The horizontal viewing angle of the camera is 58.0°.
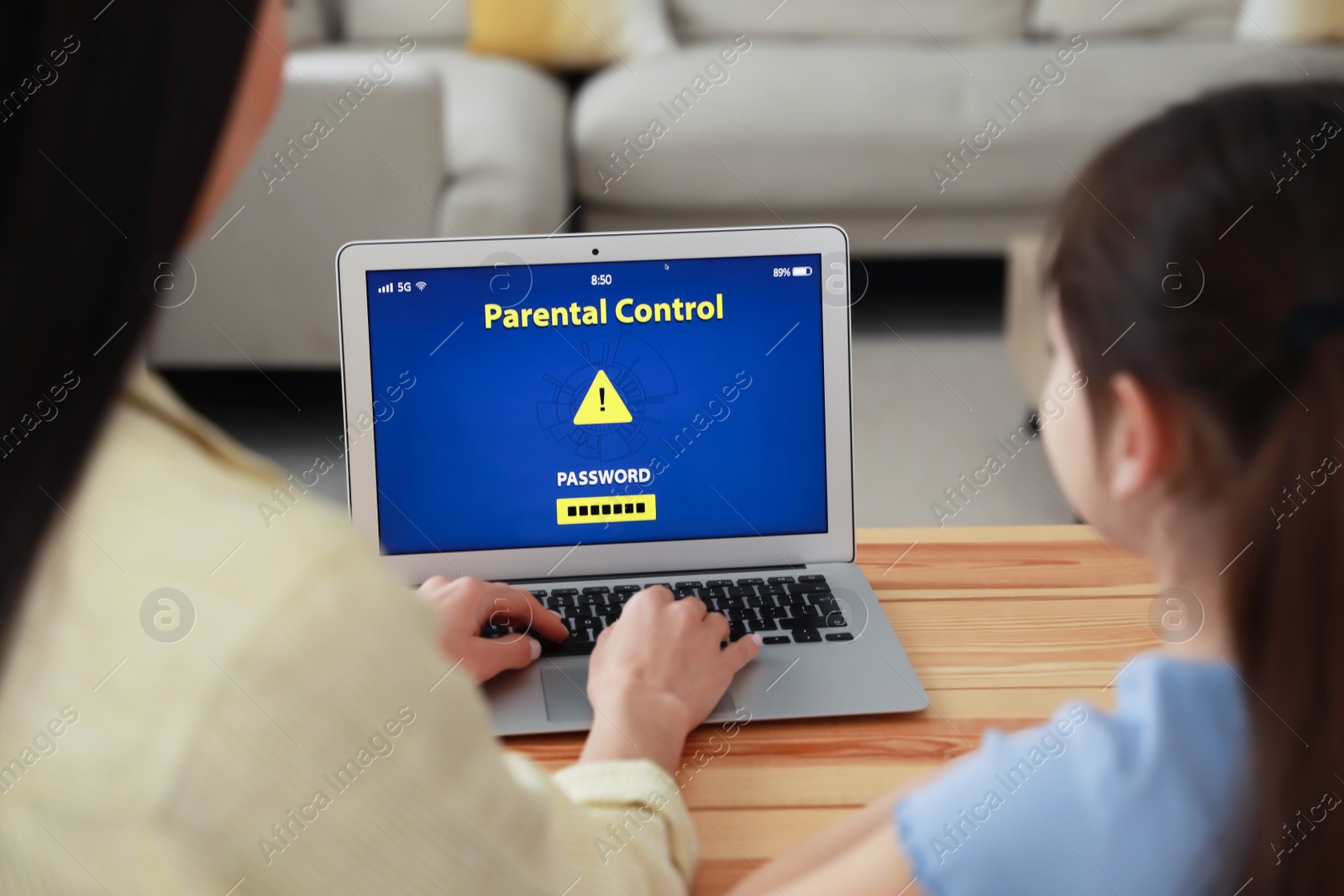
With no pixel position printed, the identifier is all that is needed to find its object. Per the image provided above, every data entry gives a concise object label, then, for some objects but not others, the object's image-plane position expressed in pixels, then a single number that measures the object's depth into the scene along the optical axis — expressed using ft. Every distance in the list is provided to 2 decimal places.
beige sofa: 8.03
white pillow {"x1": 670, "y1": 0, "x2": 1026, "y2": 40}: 11.18
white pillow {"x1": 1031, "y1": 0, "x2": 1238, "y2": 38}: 10.90
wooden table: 2.28
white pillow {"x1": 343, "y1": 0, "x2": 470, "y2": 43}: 11.27
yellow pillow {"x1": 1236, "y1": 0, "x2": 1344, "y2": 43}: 10.47
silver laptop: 3.13
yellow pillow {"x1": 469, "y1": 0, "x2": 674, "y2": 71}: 10.78
